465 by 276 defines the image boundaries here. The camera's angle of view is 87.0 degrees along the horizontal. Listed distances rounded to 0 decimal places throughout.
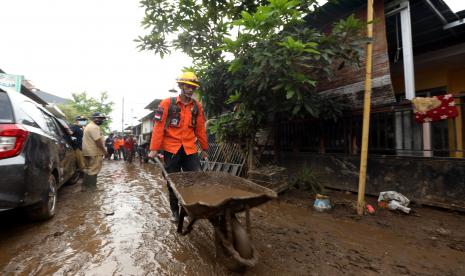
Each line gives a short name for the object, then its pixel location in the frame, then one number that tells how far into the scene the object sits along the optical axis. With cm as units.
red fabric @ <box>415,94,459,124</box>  373
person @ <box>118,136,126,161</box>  1825
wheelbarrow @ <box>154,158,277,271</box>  183
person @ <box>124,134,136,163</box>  1403
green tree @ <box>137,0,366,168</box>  364
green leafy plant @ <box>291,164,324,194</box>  501
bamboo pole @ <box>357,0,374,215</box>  352
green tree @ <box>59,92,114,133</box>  3703
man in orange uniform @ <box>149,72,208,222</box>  327
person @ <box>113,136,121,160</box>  1772
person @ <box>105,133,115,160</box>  1608
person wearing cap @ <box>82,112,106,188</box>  518
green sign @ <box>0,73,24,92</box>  786
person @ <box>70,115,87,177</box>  578
